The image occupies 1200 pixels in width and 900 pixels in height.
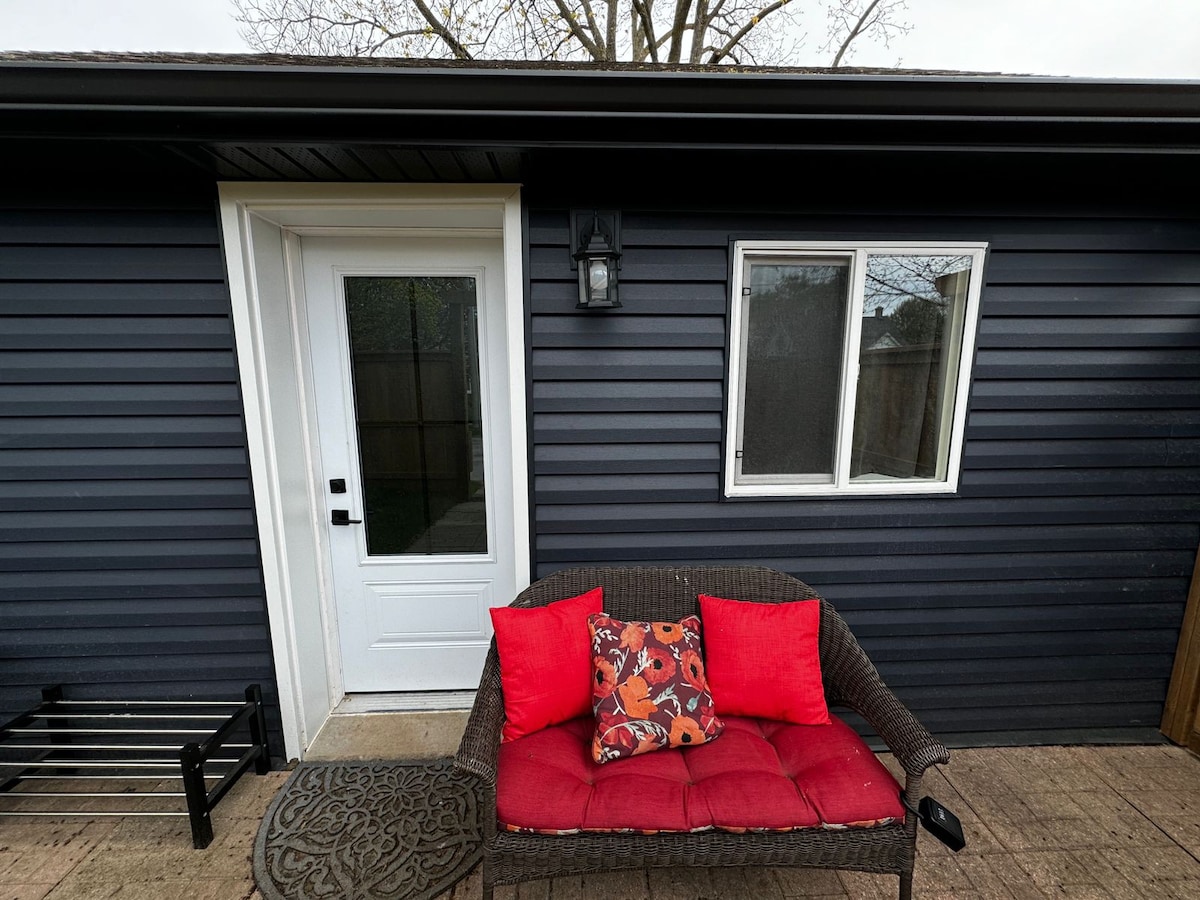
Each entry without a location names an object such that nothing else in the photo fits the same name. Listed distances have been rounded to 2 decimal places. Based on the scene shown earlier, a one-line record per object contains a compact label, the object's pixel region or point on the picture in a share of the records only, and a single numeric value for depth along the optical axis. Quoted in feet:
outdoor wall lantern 5.67
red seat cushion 4.41
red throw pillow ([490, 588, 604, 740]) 5.32
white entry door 7.04
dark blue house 5.94
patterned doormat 5.21
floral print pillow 5.03
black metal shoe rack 6.01
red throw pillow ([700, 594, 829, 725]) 5.49
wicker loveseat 4.42
